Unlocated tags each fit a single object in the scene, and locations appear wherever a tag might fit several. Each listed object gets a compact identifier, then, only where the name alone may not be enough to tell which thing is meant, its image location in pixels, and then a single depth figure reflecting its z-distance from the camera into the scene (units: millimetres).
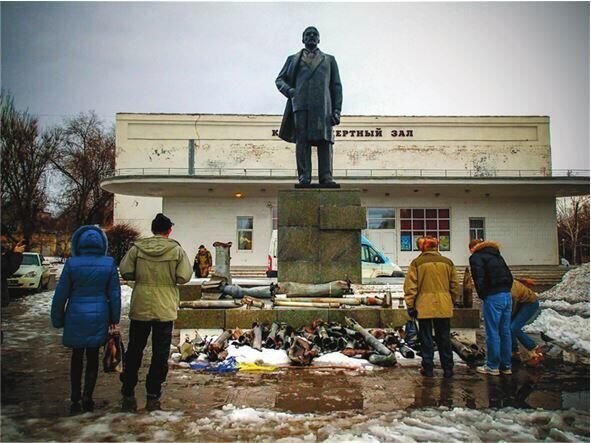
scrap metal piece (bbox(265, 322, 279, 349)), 6156
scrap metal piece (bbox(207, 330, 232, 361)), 5905
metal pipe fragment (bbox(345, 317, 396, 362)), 5930
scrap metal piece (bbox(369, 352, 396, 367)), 5762
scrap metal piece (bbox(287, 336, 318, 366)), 5676
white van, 13852
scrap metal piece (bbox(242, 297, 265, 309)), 6998
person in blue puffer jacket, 4336
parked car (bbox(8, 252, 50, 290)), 17359
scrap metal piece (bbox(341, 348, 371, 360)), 5953
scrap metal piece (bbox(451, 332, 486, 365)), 6035
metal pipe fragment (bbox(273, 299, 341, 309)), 6927
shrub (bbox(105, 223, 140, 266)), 26297
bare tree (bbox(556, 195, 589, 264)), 46719
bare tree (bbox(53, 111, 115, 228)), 38438
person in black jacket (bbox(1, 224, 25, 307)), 6141
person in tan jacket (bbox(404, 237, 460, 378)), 5445
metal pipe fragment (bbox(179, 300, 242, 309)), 6930
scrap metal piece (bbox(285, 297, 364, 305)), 7035
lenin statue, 8492
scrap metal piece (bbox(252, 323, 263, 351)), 6066
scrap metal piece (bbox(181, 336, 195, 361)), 5975
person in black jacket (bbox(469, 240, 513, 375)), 5620
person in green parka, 4613
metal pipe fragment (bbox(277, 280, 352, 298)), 7316
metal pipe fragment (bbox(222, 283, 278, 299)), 7656
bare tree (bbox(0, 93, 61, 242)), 26141
